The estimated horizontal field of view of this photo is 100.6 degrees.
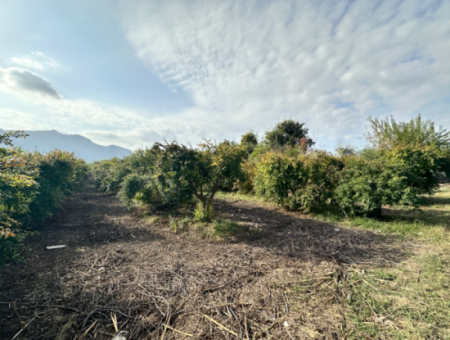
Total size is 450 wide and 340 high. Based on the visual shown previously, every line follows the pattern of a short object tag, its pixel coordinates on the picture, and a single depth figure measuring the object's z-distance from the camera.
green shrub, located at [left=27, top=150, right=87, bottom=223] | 6.78
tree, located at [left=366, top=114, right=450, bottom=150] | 11.55
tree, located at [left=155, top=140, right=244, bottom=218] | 6.47
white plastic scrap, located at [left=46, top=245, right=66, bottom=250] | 5.14
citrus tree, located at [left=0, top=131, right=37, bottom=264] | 3.10
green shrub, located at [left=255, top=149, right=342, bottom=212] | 7.83
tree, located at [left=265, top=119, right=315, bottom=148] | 22.47
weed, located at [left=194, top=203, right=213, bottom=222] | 6.66
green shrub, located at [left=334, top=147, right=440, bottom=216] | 6.23
